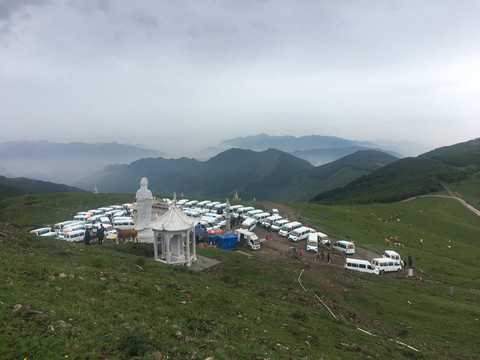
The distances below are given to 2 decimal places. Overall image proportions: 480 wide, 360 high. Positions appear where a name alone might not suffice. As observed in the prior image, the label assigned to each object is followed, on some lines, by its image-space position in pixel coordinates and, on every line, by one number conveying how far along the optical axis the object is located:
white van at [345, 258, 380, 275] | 32.78
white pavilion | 27.56
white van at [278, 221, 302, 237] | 46.19
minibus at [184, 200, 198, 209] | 67.15
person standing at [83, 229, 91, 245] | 29.95
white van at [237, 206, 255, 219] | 58.88
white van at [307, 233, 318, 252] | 39.38
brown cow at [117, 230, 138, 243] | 34.22
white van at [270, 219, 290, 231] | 48.99
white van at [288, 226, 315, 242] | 43.78
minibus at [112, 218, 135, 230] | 46.66
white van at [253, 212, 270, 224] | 53.56
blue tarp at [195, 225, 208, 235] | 41.66
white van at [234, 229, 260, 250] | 38.31
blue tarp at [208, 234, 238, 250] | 38.26
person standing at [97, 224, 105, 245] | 30.56
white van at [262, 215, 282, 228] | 50.53
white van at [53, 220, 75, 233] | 44.39
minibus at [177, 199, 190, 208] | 67.04
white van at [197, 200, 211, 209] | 65.53
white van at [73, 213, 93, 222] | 53.43
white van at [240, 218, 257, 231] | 46.62
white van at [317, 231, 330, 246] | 42.50
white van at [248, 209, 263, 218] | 56.41
